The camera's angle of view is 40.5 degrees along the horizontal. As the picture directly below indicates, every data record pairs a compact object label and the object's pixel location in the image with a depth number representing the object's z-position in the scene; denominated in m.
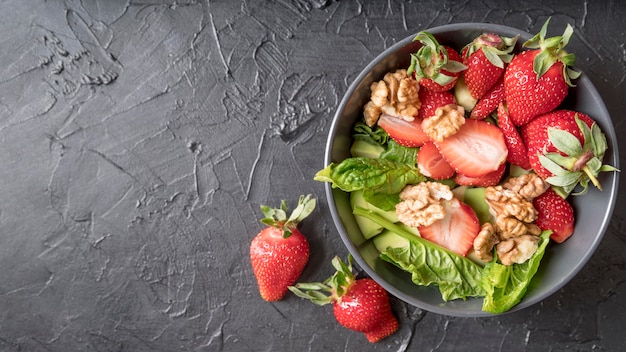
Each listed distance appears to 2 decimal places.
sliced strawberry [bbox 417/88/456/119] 0.49
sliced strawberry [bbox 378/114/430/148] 0.50
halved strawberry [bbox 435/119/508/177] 0.48
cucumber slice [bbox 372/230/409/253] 0.51
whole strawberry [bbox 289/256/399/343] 0.54
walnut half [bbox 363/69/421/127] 0.49
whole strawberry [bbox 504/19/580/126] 0.46
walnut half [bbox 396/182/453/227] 0.48
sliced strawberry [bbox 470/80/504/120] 0.49
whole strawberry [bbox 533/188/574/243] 0.49
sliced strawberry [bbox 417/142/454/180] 0.50
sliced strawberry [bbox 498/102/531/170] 0.48
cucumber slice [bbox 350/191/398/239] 0.51
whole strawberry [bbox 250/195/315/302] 0.54
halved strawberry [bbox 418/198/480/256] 0.49
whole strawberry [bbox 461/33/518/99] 0.47
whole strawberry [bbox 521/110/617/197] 0.46
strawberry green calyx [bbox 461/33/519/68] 0.47
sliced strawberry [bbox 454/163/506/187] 0.49
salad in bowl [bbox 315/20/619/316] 0.47
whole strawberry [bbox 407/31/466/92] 0.47
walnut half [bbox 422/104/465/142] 0.48
